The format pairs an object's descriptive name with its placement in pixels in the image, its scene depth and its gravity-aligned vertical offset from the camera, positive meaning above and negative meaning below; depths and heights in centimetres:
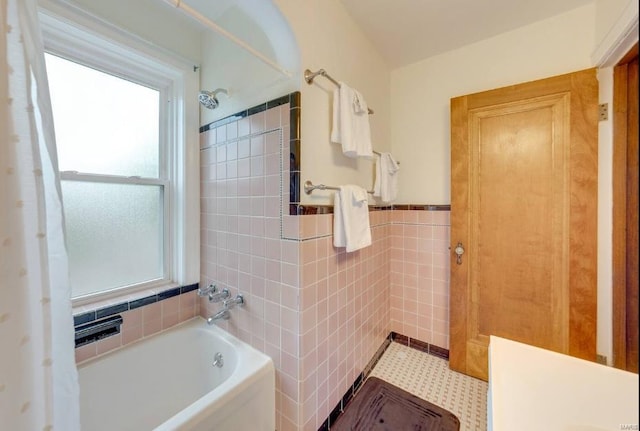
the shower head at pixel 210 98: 151 +71
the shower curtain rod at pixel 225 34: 89 +75
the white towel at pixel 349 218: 134 -3
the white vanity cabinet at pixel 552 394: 65 -53
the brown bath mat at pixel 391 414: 139 -118
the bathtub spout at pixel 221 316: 141 -60
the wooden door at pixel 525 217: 139 -3
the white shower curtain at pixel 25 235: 57 -5
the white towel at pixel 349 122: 133 +51
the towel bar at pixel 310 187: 123 +13
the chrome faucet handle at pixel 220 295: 152 -50
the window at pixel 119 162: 127 +31
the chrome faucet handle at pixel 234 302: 144 -51
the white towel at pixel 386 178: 181 +26
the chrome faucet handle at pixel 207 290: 156 -48
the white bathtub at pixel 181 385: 107 -87
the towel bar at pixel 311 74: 123 +69
